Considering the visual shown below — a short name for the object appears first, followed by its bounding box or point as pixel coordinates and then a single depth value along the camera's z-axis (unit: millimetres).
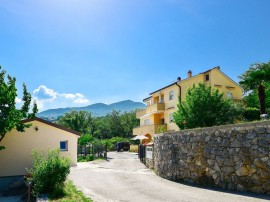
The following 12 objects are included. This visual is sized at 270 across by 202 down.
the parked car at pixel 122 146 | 39452
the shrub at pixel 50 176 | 9678
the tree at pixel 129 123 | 62454
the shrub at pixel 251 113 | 21663
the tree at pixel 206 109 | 19248
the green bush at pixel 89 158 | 24384
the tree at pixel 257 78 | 15793
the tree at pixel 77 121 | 55424
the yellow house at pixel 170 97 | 27210
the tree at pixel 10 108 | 14059
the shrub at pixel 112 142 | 42297
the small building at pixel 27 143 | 16618
